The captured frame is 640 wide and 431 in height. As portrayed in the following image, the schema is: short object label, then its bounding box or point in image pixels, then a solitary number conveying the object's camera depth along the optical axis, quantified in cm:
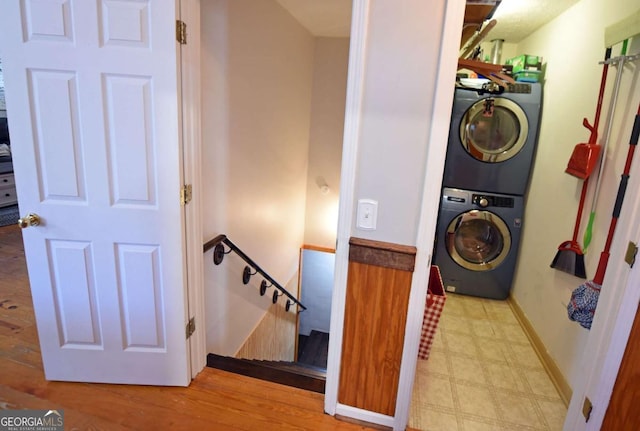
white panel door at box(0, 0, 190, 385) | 143
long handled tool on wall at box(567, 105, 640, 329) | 153
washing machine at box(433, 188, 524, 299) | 273
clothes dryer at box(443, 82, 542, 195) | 257
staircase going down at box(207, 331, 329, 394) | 191
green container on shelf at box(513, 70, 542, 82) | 258
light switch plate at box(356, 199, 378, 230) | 145
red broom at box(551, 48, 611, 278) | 179
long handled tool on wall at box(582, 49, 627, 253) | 164
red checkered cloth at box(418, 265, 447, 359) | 200
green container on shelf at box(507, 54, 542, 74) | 262
